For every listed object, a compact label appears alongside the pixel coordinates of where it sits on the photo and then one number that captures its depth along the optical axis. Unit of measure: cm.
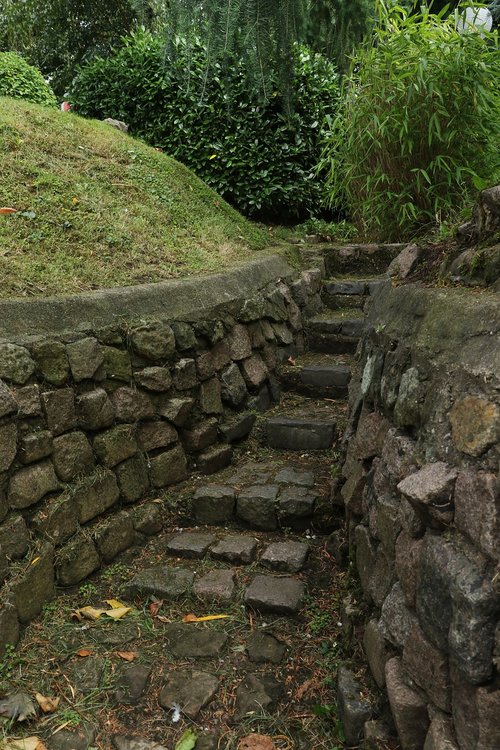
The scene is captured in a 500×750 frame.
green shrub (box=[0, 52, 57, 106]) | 577
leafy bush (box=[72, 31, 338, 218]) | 570
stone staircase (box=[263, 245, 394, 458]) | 345
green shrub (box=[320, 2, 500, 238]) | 386
